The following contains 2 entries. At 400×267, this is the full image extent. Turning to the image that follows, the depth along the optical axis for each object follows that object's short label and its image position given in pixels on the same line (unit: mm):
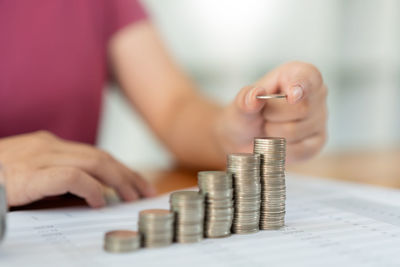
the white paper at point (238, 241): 583
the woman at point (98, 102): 868
